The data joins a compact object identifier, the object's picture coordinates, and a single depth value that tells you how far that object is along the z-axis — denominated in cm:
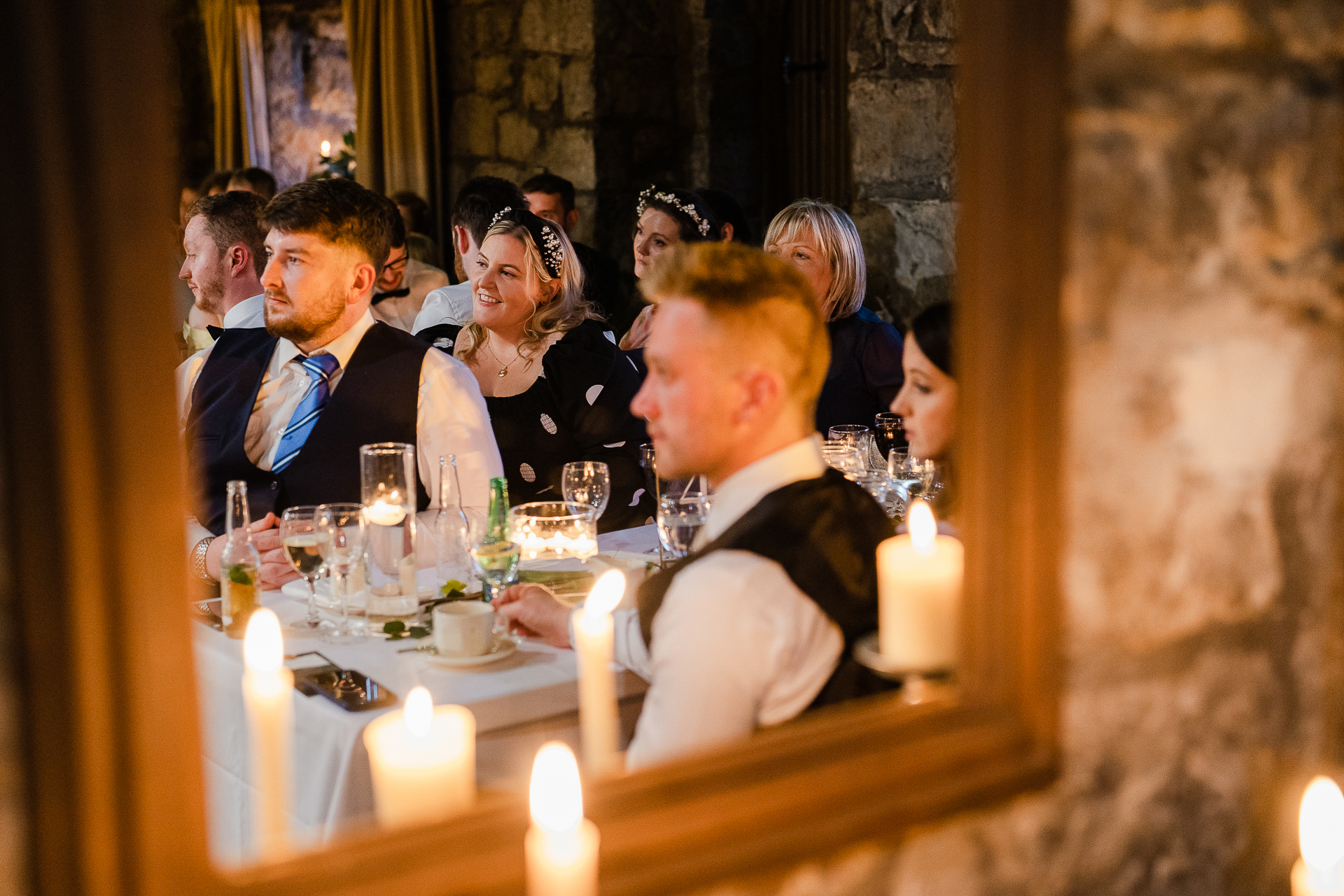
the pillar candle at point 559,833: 90
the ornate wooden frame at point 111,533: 81
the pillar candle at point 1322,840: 122
